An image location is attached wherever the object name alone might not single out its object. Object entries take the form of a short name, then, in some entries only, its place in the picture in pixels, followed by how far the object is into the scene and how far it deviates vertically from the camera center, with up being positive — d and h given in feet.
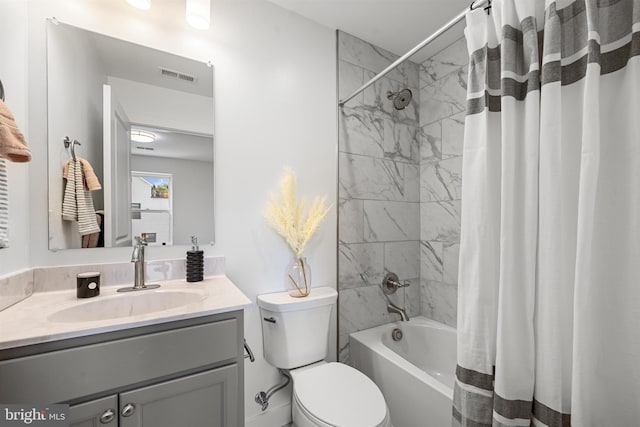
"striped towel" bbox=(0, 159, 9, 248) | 2.71 +0.04
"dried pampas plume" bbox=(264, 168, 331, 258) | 5.09 -0.12
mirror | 3.90 +1.07
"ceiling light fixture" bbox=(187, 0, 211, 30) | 4.29 +3.16
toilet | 3.66 -2.73
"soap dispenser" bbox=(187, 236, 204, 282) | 4.33 -0.91
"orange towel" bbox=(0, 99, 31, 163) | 2.48 +0.64
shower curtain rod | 3.33 +2.55
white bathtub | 4.33 -3.16
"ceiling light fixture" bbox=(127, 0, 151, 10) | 4.08 +3.15
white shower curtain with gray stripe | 2.31 -0.08
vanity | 2.39 -1.50
